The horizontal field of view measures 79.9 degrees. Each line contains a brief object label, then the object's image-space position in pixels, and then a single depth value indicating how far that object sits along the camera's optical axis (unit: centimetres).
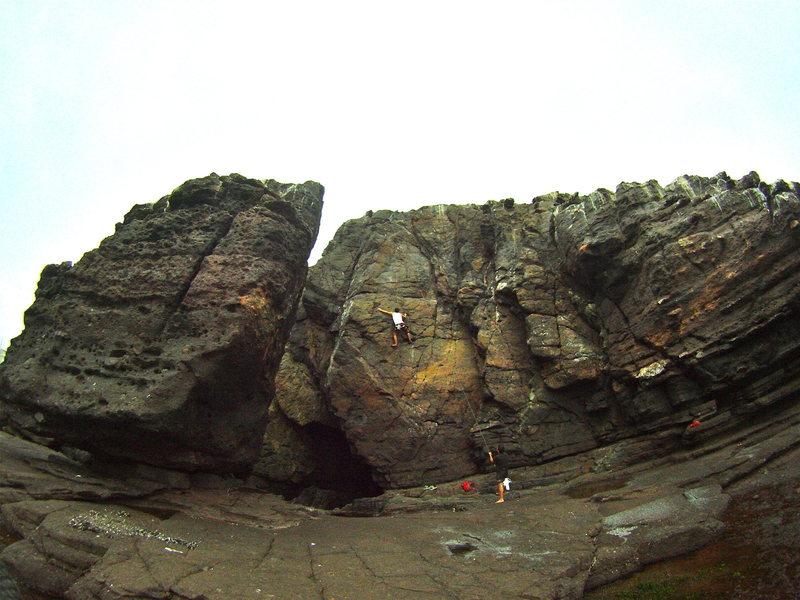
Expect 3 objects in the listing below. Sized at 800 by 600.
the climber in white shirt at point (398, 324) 2636
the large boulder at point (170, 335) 1355
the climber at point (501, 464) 2134
